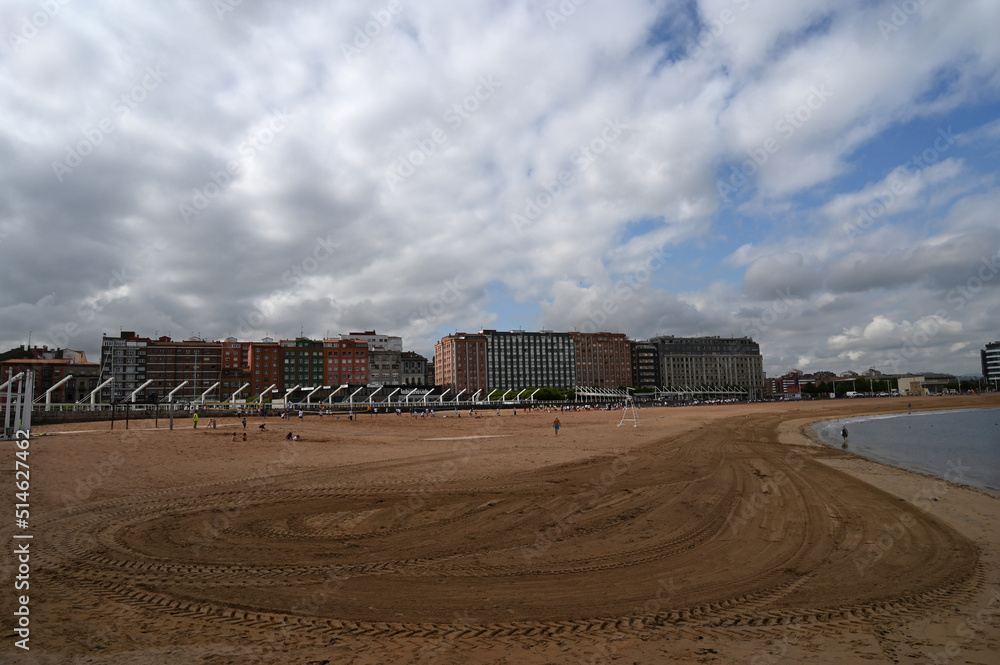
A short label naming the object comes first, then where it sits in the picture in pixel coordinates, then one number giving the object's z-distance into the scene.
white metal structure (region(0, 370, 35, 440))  25.88
